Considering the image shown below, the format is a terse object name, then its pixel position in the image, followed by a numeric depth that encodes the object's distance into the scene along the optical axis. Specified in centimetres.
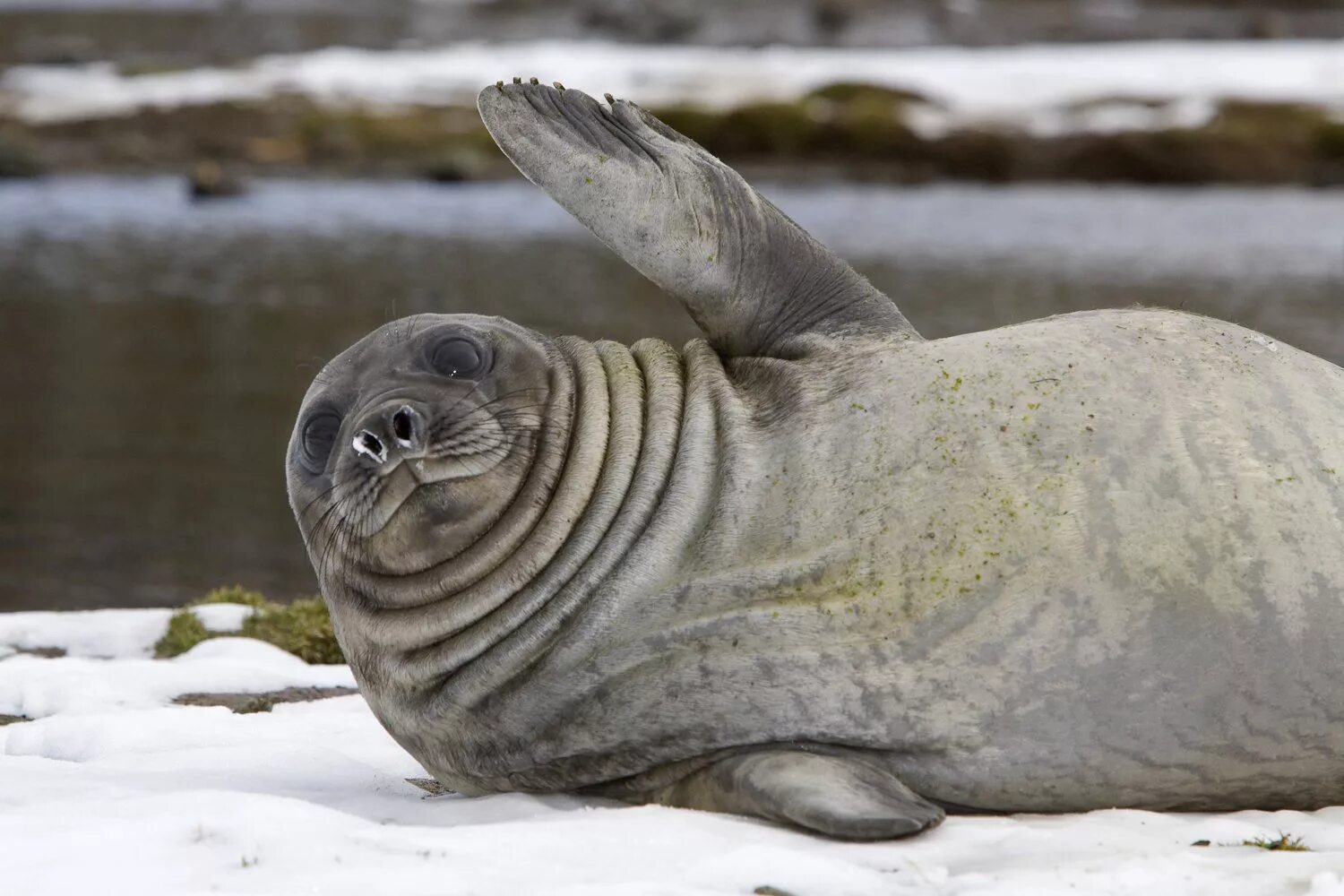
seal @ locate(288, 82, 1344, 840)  885
